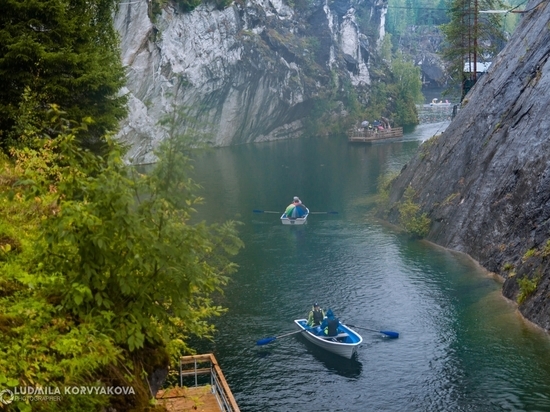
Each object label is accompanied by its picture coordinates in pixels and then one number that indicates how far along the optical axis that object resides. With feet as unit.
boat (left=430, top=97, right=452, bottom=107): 440.17
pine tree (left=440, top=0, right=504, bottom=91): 173.37
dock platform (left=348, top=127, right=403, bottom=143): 291.99
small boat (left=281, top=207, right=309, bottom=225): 145.69
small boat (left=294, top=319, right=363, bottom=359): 77.05
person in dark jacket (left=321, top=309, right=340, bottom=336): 80.18
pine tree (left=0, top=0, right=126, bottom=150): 65.67
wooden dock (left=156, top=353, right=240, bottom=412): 44.81
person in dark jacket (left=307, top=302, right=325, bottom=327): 82.99
